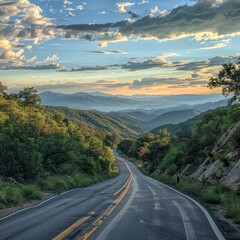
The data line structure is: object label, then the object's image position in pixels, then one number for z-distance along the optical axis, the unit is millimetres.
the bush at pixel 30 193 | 19336
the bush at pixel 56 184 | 26606
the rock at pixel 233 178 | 20378
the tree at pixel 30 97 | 105250
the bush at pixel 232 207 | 12514
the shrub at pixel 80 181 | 34594
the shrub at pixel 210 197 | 17969
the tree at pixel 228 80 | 41375
